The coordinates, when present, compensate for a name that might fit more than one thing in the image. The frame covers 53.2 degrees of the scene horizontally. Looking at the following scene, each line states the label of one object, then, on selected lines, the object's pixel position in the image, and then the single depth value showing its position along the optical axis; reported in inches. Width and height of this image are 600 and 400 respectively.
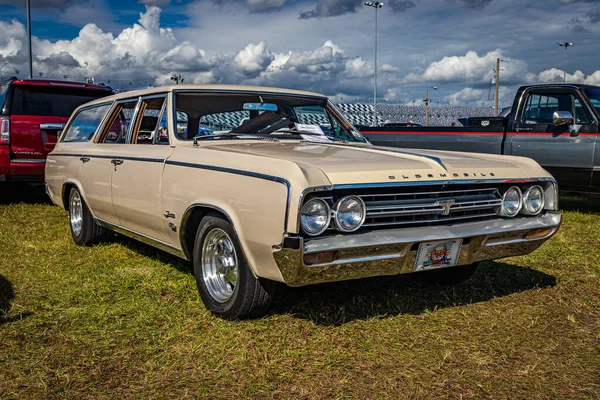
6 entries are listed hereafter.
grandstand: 2807.6
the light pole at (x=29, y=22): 811.4
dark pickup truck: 306.7
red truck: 320.8
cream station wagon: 121.3
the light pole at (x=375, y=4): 1480.1
